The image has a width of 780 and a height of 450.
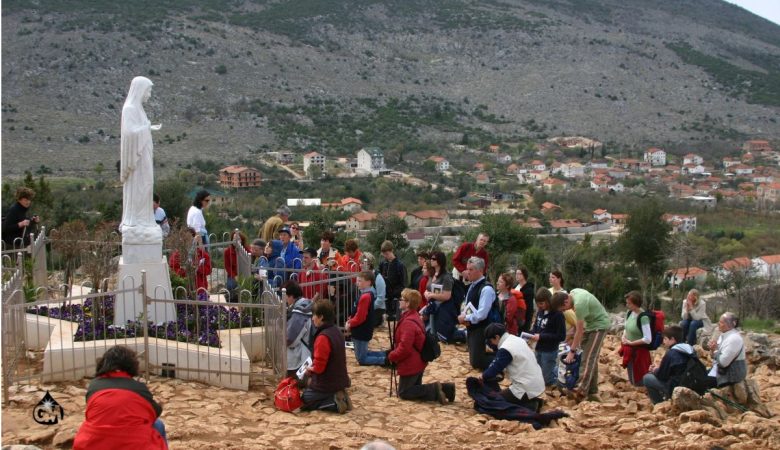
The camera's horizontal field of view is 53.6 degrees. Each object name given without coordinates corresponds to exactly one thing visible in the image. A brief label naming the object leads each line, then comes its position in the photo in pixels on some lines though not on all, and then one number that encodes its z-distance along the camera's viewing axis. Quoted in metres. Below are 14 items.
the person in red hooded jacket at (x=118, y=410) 4.27
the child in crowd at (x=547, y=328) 7.48
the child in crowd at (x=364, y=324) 7.77
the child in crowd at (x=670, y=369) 7.24
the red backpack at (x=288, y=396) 6.42
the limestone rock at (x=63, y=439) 5.41
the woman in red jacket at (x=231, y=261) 9.84
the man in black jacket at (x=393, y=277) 9.12
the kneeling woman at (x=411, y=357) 6.77
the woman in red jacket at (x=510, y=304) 8.48
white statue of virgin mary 7.57
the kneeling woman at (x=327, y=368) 6.30
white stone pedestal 7.55
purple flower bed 7.13
